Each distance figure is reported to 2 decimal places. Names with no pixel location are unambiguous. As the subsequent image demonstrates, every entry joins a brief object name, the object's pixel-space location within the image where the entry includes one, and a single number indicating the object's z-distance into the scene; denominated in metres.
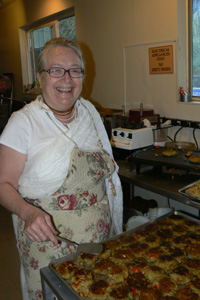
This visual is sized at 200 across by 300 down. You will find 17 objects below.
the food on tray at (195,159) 1.67
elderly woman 1.14
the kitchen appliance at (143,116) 2.29
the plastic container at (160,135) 2.25
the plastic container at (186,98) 2.22
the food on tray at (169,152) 1.84
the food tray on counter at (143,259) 0.96
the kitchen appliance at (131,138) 2.06
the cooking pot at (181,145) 2.12
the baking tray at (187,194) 1.44
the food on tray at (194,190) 1.47
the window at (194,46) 2.17
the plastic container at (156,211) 2.06
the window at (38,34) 3.88
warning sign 2.27
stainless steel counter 1.59
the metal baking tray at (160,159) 1.67
